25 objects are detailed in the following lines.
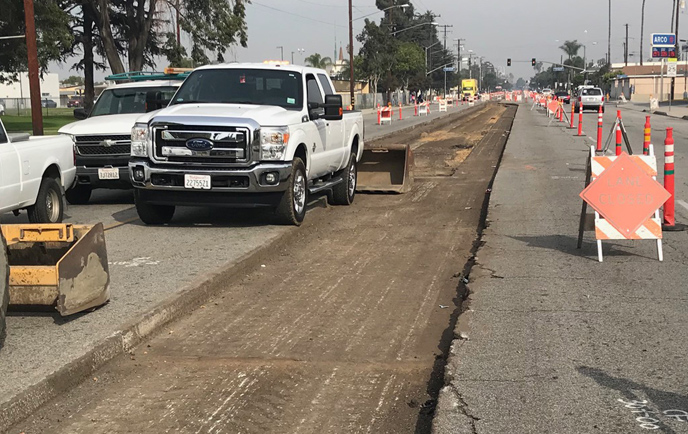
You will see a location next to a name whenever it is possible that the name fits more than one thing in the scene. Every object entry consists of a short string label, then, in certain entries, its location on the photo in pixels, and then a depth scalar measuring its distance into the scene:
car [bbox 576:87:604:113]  61.00
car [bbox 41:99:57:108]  110.01
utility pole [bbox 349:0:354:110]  58.38
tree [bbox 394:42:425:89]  114.44
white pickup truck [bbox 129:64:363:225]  10.94
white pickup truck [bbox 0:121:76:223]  10.10
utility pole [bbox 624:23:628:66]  129.50
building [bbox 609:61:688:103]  112.00
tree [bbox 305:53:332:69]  131.65
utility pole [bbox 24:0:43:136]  20.58
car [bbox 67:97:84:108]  102.55
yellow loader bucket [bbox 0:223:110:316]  6.51
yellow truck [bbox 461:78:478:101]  136.89
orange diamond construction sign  9.24
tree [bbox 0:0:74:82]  34.66
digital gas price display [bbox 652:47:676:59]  74.57
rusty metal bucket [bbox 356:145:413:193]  16.02
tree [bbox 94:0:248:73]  45.66
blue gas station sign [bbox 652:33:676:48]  74.25
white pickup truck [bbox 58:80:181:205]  13.86
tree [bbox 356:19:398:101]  98.62
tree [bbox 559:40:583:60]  197.38
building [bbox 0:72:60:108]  77.75
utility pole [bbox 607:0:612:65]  123.93
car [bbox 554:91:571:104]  90.95
